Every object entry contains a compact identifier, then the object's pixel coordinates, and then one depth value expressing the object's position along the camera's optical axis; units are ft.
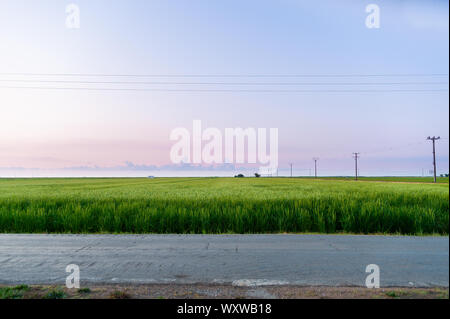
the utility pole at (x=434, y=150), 207.16
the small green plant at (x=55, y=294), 15.80
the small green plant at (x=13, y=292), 15.85
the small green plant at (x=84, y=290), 16.43
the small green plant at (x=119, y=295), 15.65
